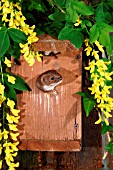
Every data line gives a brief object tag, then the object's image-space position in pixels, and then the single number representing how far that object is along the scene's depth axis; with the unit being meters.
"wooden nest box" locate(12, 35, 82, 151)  1.31
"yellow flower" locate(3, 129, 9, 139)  1.20
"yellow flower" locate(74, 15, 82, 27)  1.18
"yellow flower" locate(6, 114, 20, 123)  1.20
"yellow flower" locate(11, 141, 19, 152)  1.21
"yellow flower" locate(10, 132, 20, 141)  1.22
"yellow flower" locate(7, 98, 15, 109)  1.19
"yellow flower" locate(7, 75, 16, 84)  1.20
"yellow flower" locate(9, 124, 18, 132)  1.19
